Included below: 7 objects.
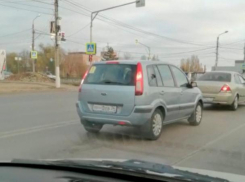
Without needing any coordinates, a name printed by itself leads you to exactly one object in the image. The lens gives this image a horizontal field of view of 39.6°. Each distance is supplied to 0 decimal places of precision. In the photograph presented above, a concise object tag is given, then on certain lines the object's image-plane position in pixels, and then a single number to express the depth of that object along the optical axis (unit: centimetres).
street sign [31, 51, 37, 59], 3653
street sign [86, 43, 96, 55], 2791
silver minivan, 667
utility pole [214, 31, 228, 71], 4513
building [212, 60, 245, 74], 5629
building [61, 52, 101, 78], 7594
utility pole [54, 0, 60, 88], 2644
